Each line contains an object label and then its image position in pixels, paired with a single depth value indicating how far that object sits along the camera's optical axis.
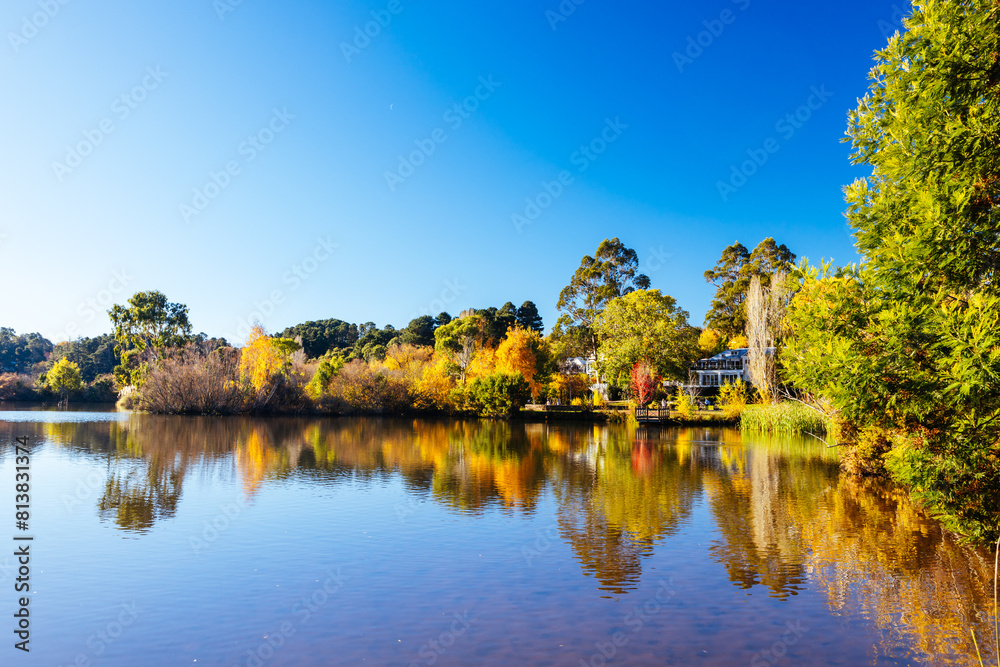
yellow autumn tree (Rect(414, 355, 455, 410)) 54.06
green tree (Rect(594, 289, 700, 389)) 50.88
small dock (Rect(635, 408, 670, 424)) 44.67
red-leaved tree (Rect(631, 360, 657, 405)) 47.38
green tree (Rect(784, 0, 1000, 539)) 9.07
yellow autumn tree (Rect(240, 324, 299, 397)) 52.91
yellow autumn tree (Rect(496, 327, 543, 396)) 55.28
